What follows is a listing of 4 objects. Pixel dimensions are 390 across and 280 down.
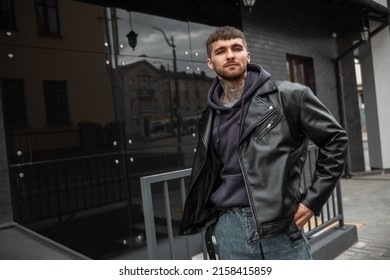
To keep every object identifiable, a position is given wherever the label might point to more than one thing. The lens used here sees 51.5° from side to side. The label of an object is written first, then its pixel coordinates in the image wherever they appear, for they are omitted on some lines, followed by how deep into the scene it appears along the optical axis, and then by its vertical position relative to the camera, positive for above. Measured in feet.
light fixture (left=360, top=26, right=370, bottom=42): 18.59 +3.94
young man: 5.43 -0.37
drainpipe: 26.76 +2.15
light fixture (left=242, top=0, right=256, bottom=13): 17.39 +5.49
